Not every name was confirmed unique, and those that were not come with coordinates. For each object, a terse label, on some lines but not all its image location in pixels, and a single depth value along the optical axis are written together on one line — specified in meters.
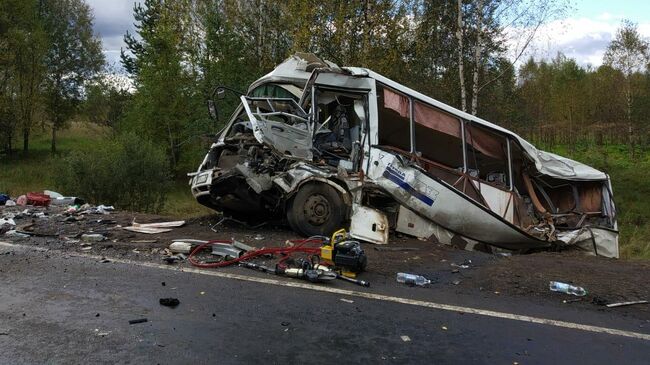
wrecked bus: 6.96
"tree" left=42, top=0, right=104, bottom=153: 38.19
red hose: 5.51
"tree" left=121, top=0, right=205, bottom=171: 26.22
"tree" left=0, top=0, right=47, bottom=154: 31.66
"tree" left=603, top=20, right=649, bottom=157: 27.55
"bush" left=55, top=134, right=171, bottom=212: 12.91
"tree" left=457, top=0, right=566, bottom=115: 16.81
